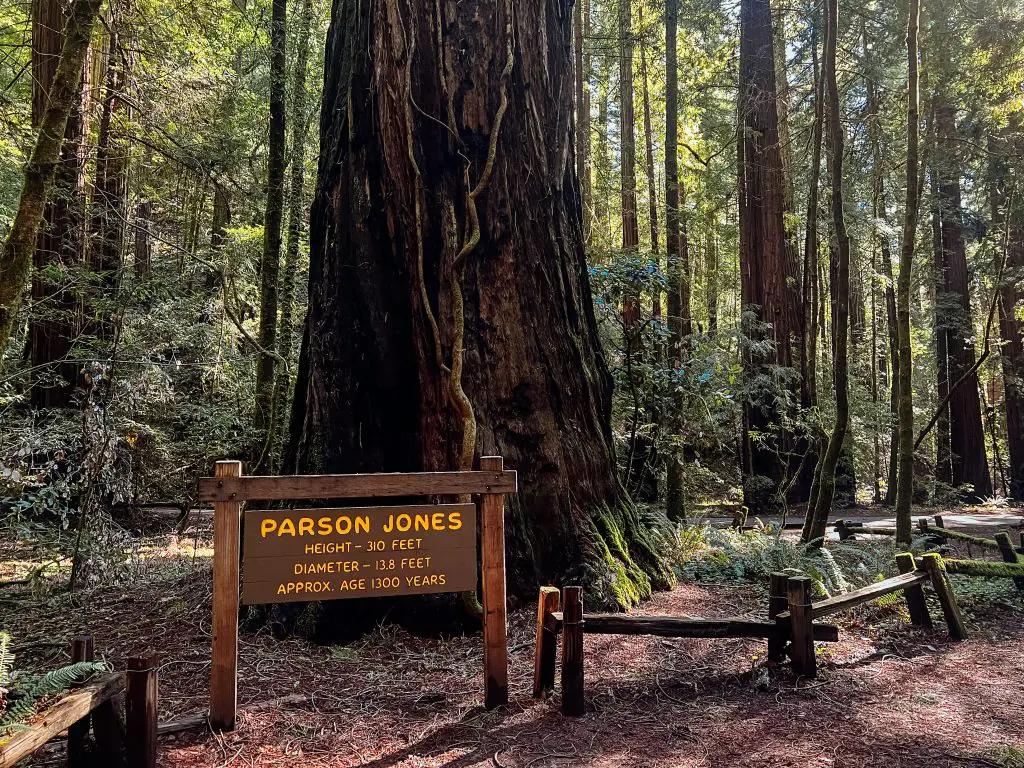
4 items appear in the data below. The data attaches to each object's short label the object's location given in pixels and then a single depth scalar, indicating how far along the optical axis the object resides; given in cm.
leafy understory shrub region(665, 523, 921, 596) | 686
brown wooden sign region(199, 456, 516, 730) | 351
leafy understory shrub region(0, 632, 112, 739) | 241
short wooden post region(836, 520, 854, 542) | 1014
